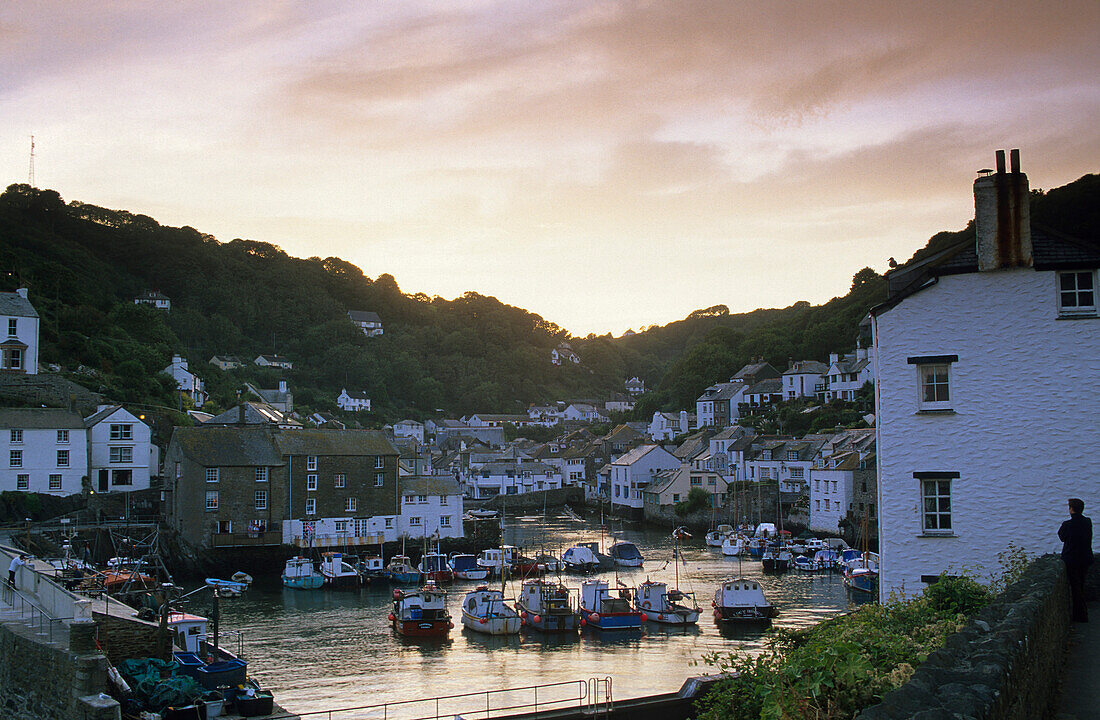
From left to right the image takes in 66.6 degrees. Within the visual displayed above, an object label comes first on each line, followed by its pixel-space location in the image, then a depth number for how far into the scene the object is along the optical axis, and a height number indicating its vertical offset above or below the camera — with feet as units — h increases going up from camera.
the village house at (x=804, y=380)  346.48 +21.53
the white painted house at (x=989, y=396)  57.31 +2.49
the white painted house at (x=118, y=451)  183.52 -3.96
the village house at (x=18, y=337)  204.54 +23.85
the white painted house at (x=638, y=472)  275.80 -13.33
